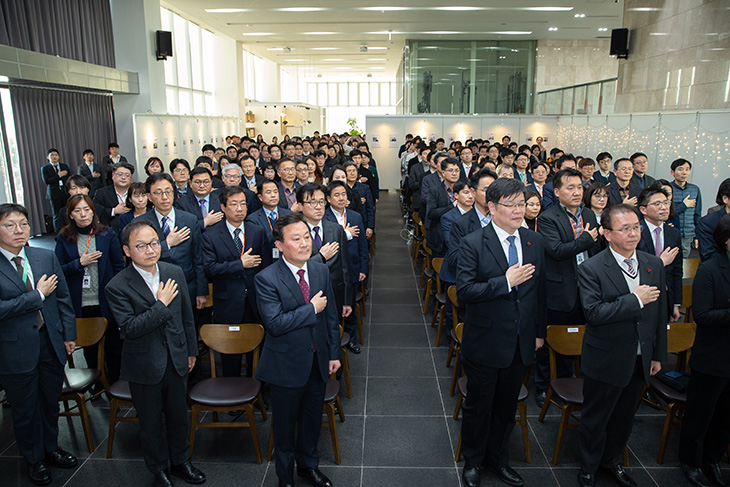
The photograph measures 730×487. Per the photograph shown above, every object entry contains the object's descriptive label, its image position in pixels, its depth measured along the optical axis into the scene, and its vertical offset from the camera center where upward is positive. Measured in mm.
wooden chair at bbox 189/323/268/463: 3242 -1634
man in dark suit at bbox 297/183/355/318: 3965 -784
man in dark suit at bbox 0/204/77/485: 3031 -1226
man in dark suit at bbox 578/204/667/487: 2783 -1013
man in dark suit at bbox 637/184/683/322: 3850 -743
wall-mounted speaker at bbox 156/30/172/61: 12195 +2342
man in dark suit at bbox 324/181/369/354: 4723 -854
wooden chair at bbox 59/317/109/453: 3512 -1658
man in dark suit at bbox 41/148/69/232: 9891 -762
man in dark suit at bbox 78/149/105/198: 10305 -621
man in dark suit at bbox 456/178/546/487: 2824 -962
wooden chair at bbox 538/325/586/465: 3312 -1468
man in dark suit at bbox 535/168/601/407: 3812 -756
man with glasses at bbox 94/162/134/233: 5480 -589
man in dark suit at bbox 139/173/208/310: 4074 -717
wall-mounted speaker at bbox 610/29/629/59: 11836 +2311
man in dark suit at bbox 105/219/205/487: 2873 -1183
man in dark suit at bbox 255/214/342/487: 2801 -1130
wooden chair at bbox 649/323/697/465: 3305 -1623
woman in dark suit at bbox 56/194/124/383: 3943 -939
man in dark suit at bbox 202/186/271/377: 4012 -1020
